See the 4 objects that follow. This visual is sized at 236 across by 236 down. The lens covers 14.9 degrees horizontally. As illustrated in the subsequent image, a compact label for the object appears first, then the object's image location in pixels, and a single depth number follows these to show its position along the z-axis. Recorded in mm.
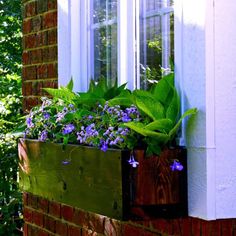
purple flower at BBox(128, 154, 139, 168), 3562
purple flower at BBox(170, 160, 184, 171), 3572
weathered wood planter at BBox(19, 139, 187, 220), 3618
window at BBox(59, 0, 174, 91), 4209
